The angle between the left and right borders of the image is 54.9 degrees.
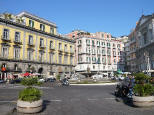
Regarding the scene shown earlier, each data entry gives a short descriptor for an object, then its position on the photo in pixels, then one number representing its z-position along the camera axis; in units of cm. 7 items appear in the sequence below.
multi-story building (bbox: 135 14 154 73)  3975
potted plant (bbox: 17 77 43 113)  711
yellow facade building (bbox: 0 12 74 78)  3672
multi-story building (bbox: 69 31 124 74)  6178
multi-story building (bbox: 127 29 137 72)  5456
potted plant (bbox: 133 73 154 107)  828
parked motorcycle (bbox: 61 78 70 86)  2919
